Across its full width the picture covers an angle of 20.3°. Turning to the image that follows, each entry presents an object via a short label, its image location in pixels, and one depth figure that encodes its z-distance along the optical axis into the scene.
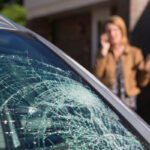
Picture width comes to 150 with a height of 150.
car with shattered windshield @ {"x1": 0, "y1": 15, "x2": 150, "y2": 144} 1.86
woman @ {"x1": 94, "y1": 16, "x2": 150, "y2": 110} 4.11
